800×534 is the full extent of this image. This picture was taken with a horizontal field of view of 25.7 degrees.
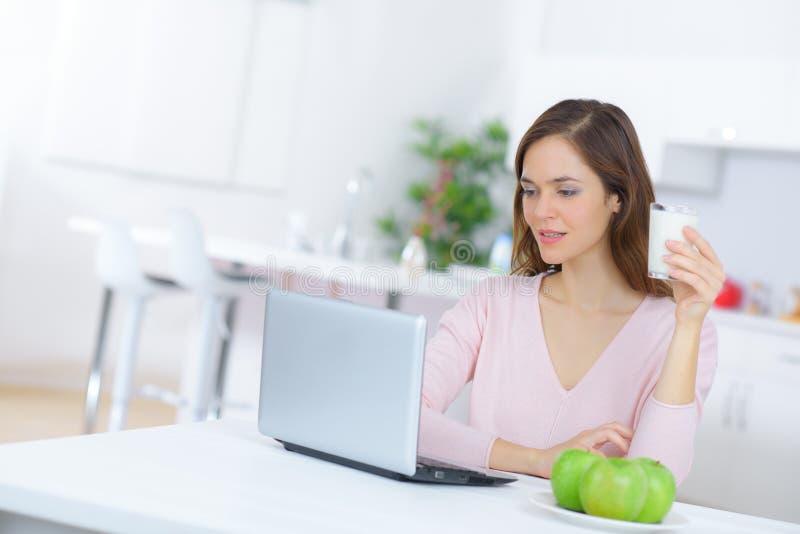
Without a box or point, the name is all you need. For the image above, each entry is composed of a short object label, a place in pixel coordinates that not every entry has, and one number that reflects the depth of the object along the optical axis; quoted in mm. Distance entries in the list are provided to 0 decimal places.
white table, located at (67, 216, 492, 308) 4966
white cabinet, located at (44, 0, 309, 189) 7671
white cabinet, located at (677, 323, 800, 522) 5730
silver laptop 2241
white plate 2097
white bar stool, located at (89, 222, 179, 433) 5626
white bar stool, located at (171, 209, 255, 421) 5302
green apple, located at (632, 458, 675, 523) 2108
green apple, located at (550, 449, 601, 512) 2146
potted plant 8652
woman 2817
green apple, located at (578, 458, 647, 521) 2096
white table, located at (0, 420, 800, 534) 2031
